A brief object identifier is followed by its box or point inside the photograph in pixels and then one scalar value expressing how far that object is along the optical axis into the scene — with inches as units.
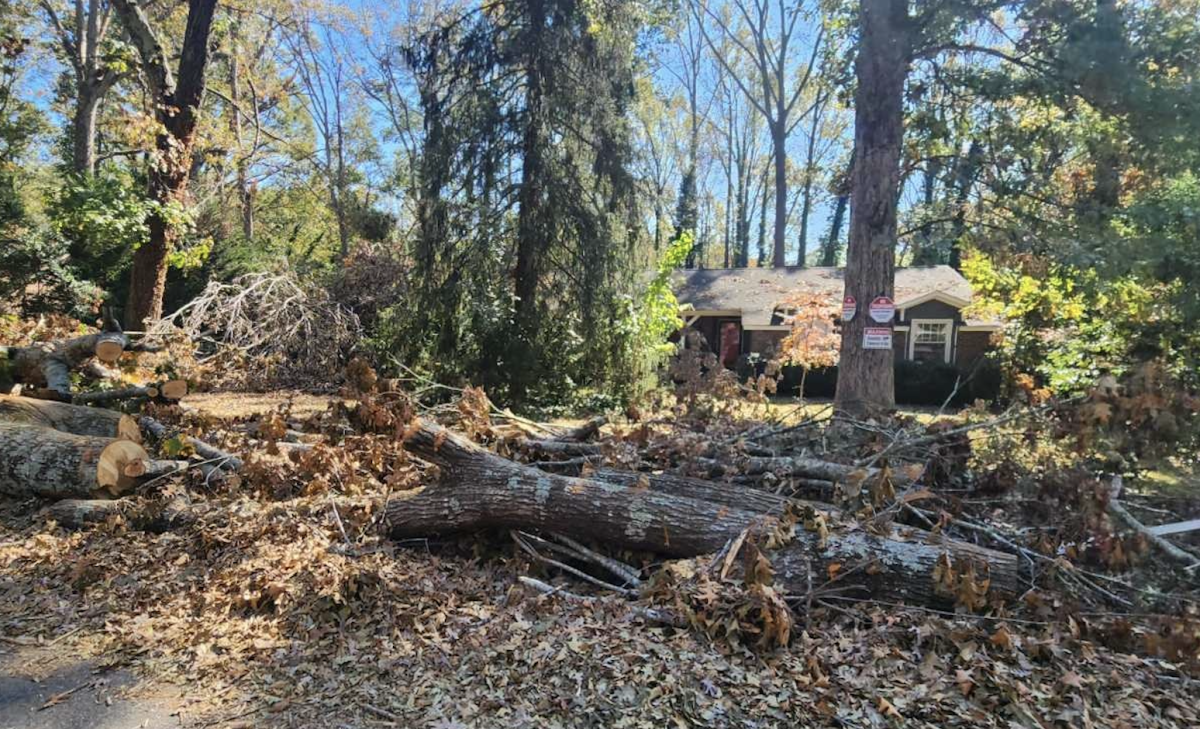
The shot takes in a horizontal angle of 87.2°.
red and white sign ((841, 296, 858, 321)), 303.1
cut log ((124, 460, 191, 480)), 190.1
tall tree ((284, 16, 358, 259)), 902.4
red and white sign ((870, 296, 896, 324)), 292.8
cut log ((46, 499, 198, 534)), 181.5
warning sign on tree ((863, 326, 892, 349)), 296.5
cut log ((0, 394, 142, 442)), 224.2
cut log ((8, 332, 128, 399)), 274.7
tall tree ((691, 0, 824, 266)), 1103.0
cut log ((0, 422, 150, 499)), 190.5
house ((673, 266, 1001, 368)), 759.1
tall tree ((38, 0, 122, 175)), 549.6
